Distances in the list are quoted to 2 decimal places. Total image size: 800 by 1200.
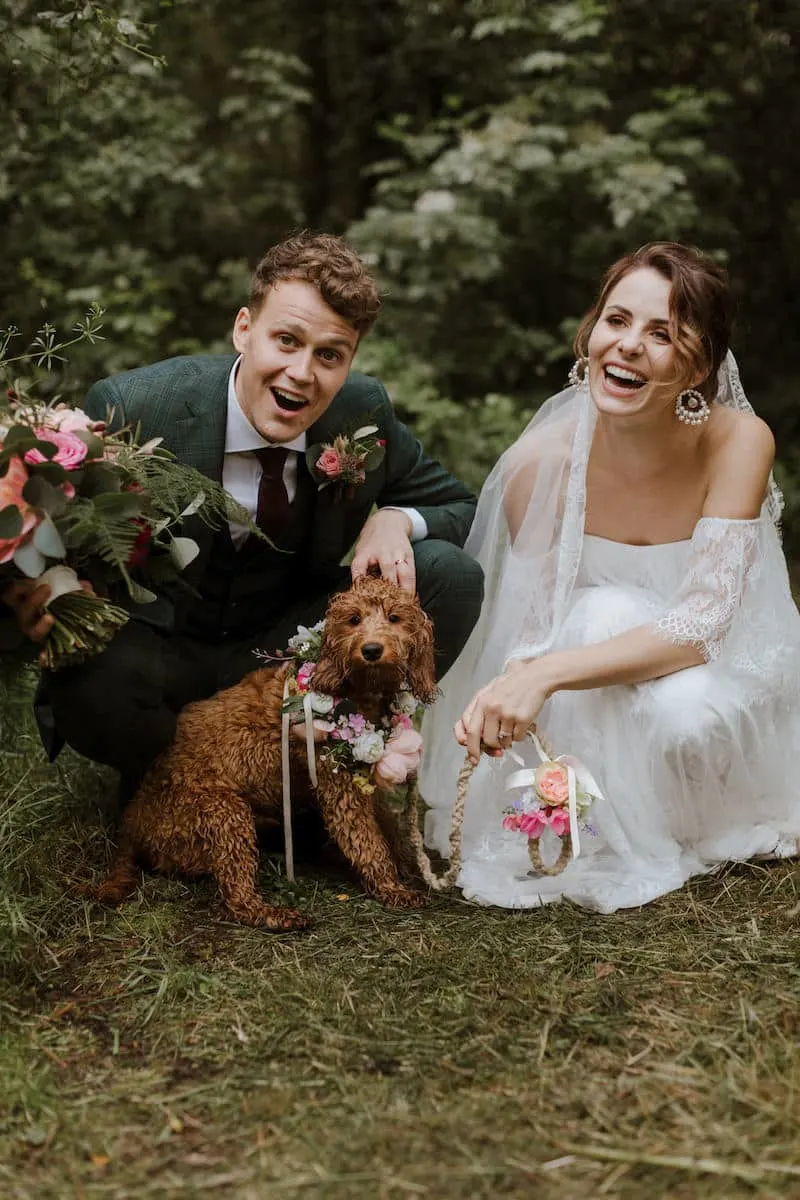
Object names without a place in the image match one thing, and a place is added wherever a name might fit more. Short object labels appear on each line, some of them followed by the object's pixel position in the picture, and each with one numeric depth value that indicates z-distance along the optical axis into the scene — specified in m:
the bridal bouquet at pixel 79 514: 2.43
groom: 2.96
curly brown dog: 2.83
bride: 3.09
